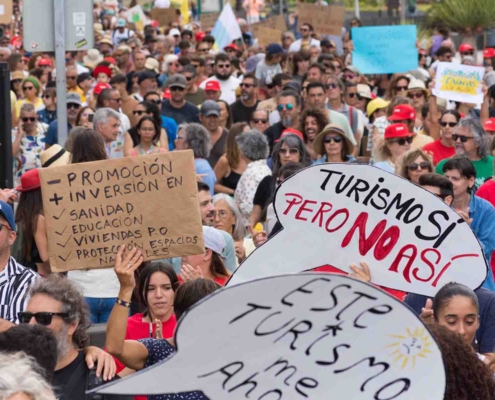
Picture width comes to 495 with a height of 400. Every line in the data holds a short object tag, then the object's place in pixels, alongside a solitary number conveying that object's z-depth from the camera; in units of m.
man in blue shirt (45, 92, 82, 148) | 18.45
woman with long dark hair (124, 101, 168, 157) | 15.93
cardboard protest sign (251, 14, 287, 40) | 32.12
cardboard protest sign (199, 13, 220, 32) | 35.27
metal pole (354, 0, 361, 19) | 41.70
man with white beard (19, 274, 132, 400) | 6.60
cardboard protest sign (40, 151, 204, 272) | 7.68
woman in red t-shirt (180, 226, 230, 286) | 9.48
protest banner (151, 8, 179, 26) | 39.47
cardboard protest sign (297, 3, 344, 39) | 29.75
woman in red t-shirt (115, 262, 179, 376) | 8.31
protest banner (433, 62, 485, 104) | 18.73
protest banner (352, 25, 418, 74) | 23.67
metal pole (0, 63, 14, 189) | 12.03
